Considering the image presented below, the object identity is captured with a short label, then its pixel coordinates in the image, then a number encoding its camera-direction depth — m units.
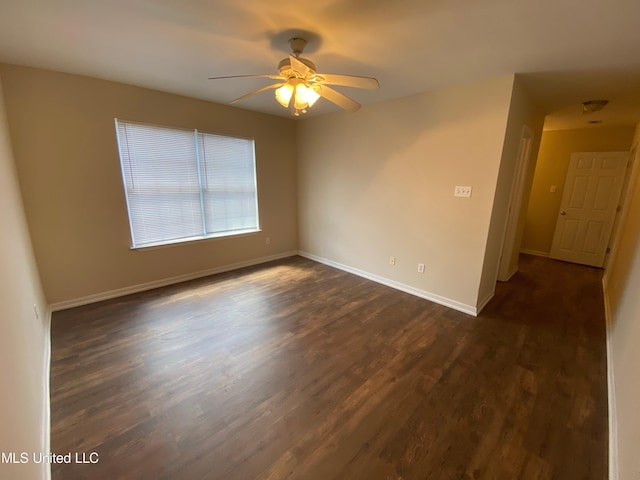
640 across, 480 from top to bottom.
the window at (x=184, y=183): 3.12
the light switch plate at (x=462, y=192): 2.75
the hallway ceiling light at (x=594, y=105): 2.94
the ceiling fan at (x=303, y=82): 1.77
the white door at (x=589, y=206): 4.23
